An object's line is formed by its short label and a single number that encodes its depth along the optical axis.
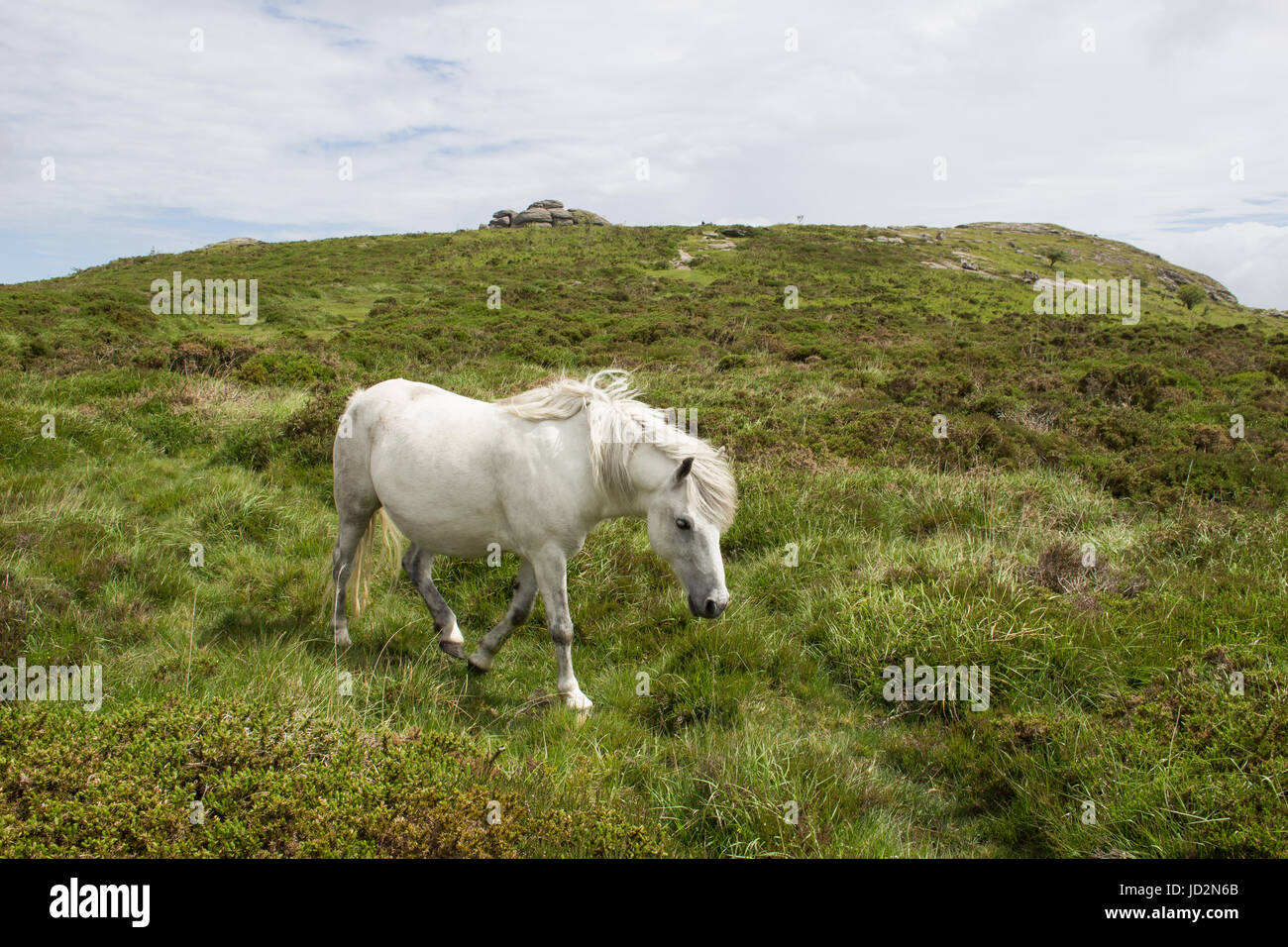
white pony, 3.81
